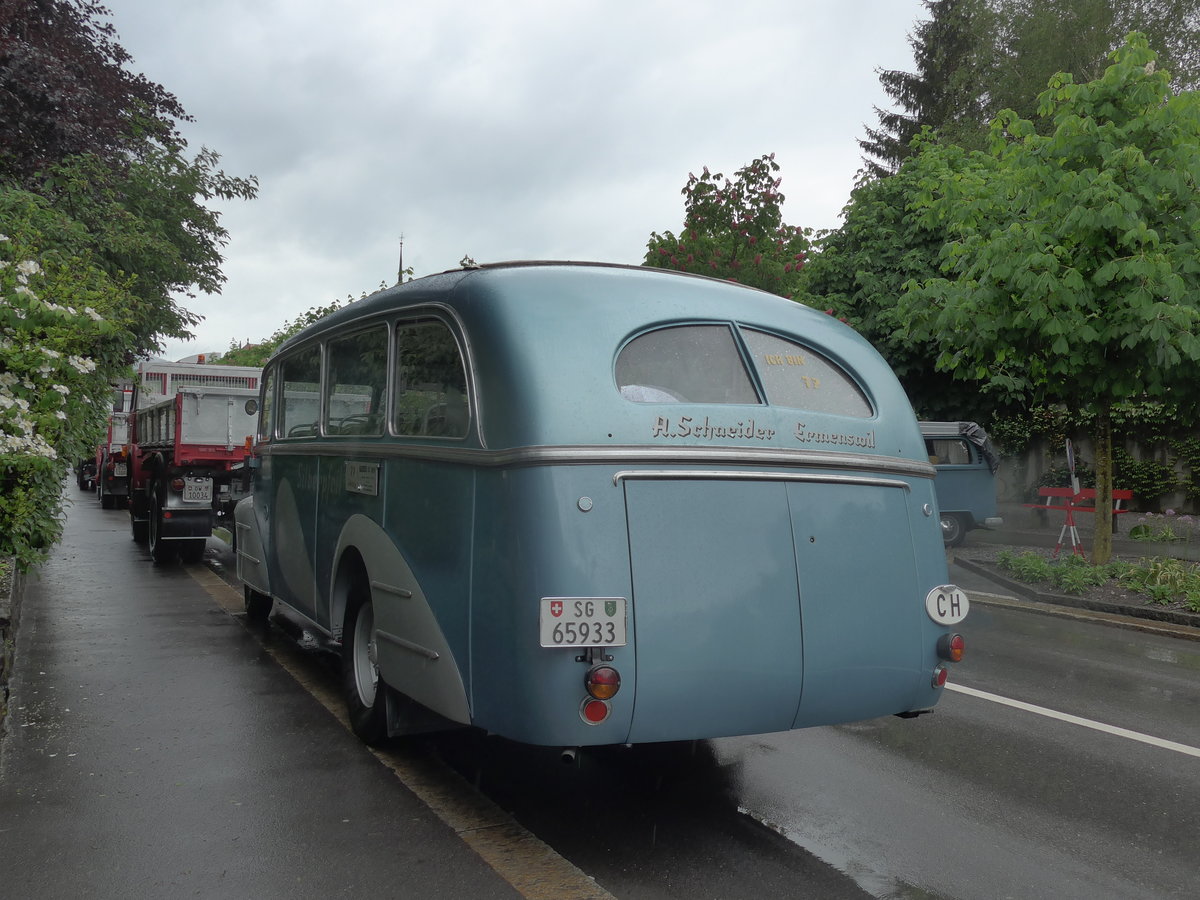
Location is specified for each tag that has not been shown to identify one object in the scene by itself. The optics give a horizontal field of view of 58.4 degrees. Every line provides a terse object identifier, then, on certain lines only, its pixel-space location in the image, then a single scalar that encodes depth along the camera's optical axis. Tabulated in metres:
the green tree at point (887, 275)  21.00
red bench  15.15
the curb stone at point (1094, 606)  10.62
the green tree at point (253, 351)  57.60
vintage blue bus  4.04
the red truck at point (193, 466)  13.91
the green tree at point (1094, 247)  11.19
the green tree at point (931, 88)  36.44
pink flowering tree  25.64
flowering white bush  7.20
